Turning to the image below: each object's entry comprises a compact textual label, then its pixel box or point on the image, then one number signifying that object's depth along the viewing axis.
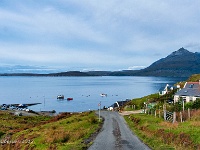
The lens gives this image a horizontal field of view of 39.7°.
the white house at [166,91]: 90.51
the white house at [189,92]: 65.19
